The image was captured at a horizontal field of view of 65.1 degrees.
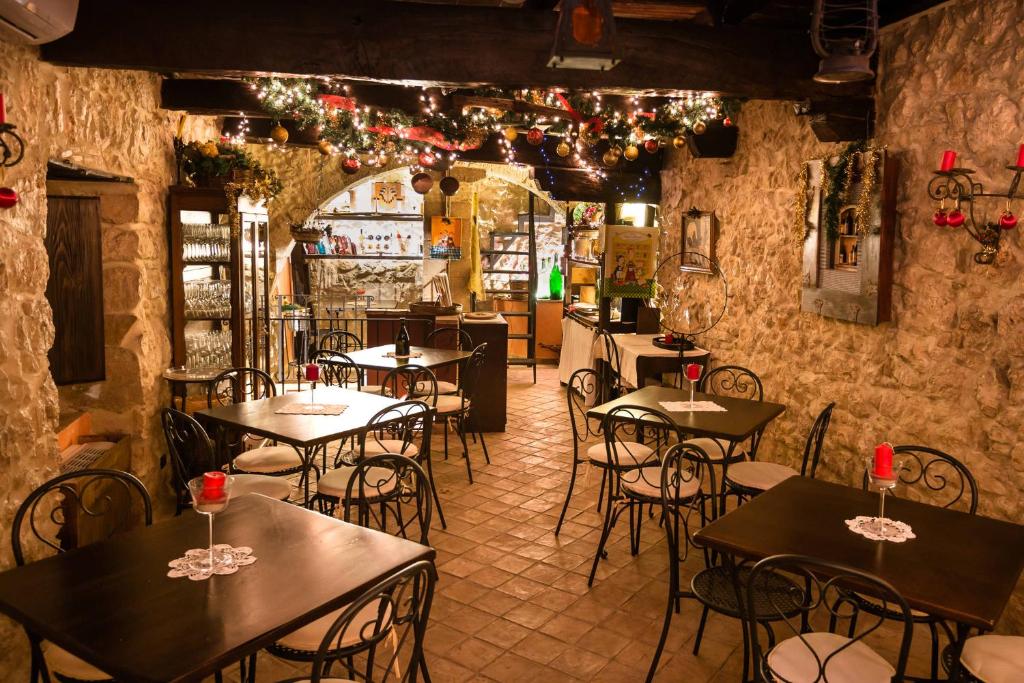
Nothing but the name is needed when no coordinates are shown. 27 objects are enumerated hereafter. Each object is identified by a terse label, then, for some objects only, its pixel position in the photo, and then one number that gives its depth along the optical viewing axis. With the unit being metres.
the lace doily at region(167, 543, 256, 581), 2.24
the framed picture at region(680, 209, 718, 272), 6.16
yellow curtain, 10.03
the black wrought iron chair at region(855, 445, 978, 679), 3.32
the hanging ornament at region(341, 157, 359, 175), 6.67
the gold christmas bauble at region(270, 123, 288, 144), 5.62
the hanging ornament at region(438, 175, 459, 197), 7.91
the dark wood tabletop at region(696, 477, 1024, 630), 2.20
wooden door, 4.22
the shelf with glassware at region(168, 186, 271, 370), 5.04
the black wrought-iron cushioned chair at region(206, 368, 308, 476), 4.09
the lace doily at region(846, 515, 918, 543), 2.59
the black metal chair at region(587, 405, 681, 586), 3.77
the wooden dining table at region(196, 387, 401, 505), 3.66
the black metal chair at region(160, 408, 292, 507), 3.60
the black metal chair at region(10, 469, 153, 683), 2.21
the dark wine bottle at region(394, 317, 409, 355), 5.67
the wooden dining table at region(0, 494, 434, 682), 1.84
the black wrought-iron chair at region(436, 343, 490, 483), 5.36
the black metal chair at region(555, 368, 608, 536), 4.24
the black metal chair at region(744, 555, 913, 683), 2.04
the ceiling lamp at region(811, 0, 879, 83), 2.86
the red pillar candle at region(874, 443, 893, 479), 2.55
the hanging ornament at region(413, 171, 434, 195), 7.36
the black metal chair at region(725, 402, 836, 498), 3.82
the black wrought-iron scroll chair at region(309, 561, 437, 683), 1.86
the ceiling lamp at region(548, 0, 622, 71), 2.52
